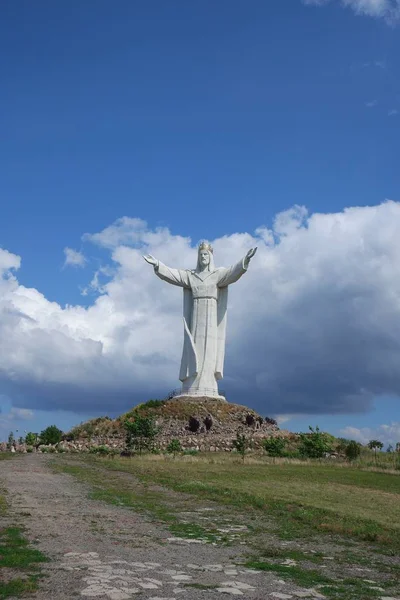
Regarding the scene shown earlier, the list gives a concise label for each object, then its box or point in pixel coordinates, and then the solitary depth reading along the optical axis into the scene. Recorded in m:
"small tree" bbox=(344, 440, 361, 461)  39.53
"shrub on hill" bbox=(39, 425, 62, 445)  47.01
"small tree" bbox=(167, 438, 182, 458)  37.69
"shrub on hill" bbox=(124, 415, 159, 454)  39.06
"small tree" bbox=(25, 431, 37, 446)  44.92
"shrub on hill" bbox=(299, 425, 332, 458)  39.09
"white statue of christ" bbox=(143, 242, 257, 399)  53.69
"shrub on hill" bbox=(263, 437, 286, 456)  38.56
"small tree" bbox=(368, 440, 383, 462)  45.78
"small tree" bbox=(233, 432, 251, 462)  36.71
